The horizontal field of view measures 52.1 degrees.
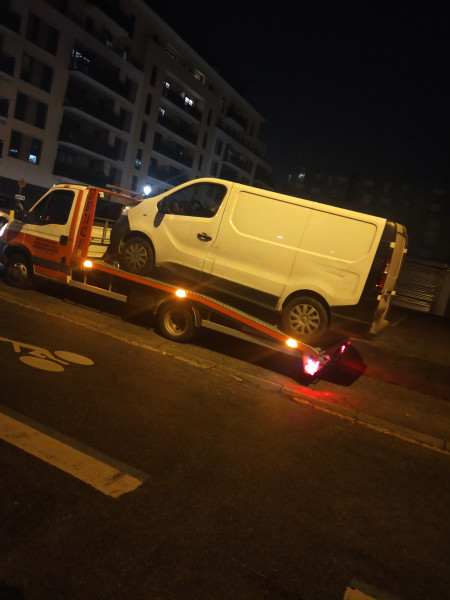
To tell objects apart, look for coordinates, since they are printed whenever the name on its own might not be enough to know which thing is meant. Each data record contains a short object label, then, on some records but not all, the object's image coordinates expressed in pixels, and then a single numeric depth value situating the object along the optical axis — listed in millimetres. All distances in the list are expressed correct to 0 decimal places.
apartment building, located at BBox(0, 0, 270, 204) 30500
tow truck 7012
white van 6434
